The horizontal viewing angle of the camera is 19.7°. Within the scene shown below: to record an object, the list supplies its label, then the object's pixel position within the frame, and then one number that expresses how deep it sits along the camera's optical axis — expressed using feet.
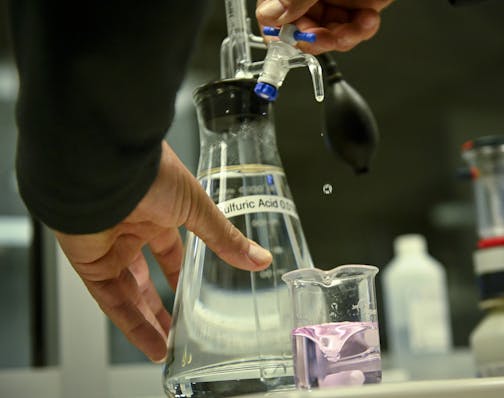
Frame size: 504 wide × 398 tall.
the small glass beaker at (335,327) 2.70
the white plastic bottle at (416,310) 4.79
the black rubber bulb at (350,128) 3.14
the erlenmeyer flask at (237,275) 2.87
